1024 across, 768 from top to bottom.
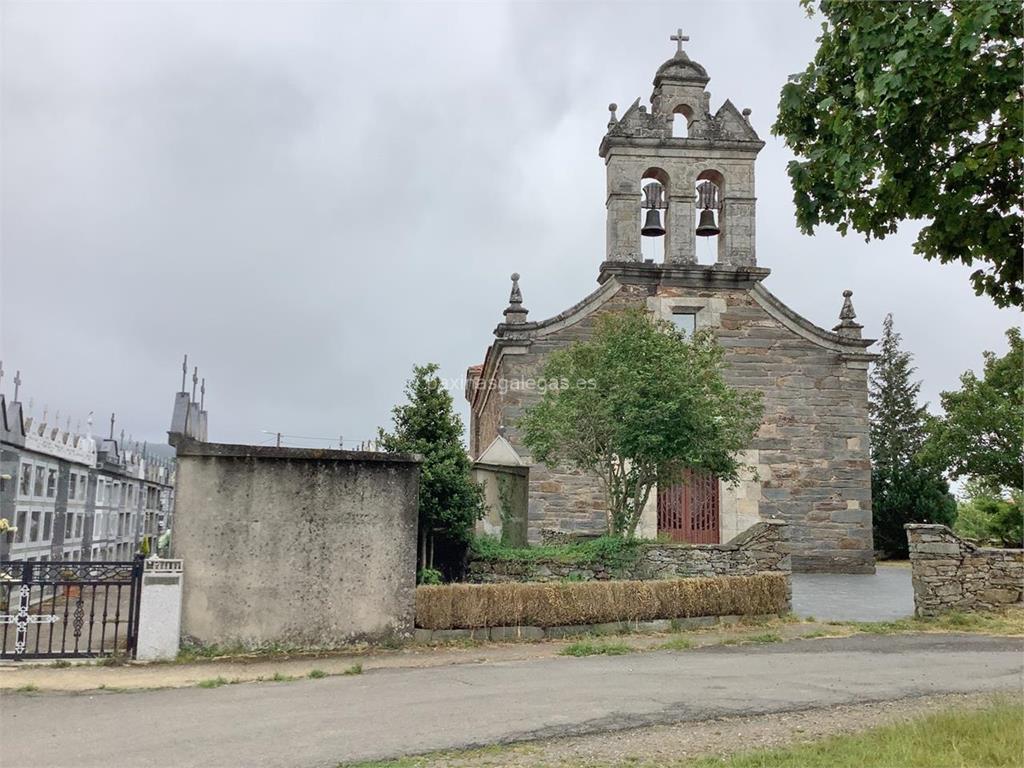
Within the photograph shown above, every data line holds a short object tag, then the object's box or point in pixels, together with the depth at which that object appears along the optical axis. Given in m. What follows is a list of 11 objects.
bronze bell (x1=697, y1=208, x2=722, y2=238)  22.42
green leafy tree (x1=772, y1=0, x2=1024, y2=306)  6.07
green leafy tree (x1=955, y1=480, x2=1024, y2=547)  25.17
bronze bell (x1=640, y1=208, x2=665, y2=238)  21.86
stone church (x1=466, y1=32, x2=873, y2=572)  21.30
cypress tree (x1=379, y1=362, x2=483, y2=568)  14.27
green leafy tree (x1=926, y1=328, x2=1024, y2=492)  27.30
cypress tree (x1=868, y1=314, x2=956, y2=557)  29.67
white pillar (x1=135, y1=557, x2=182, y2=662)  10.59
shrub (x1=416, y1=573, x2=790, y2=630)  11.72
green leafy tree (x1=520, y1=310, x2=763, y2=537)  14.70
